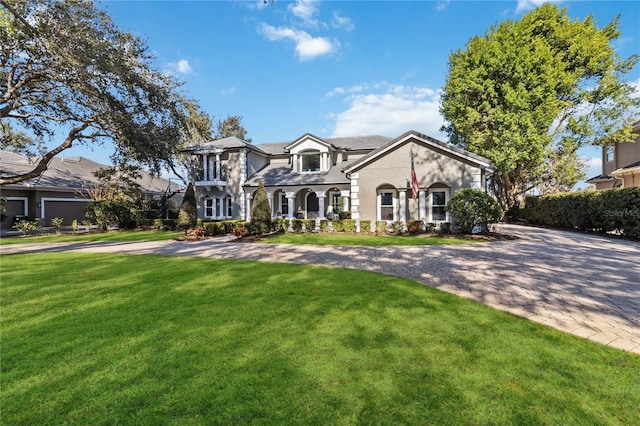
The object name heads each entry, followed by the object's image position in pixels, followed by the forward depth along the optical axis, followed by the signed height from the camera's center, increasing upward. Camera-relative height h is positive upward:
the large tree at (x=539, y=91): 21.61 +8.84
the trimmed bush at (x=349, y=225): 18.34 -1.11
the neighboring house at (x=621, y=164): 20.27 +3.27
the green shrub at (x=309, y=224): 19.03 -1.04
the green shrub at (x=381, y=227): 17.66 -1.21
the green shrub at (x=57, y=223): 19.62 -0.76
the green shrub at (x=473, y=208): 14.98 -0.15
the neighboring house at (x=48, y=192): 22.75 +1.63
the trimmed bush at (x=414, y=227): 17.23 -1.21
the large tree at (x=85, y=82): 10.57 +5.61
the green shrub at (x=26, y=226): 18.78 -0.93
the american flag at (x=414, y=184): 16.70 +1.28
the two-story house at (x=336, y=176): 17.80 +2.23
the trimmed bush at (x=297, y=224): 19.11 -1.04
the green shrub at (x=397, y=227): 17.74 -1.23
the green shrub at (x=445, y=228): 16.75 -1.26
